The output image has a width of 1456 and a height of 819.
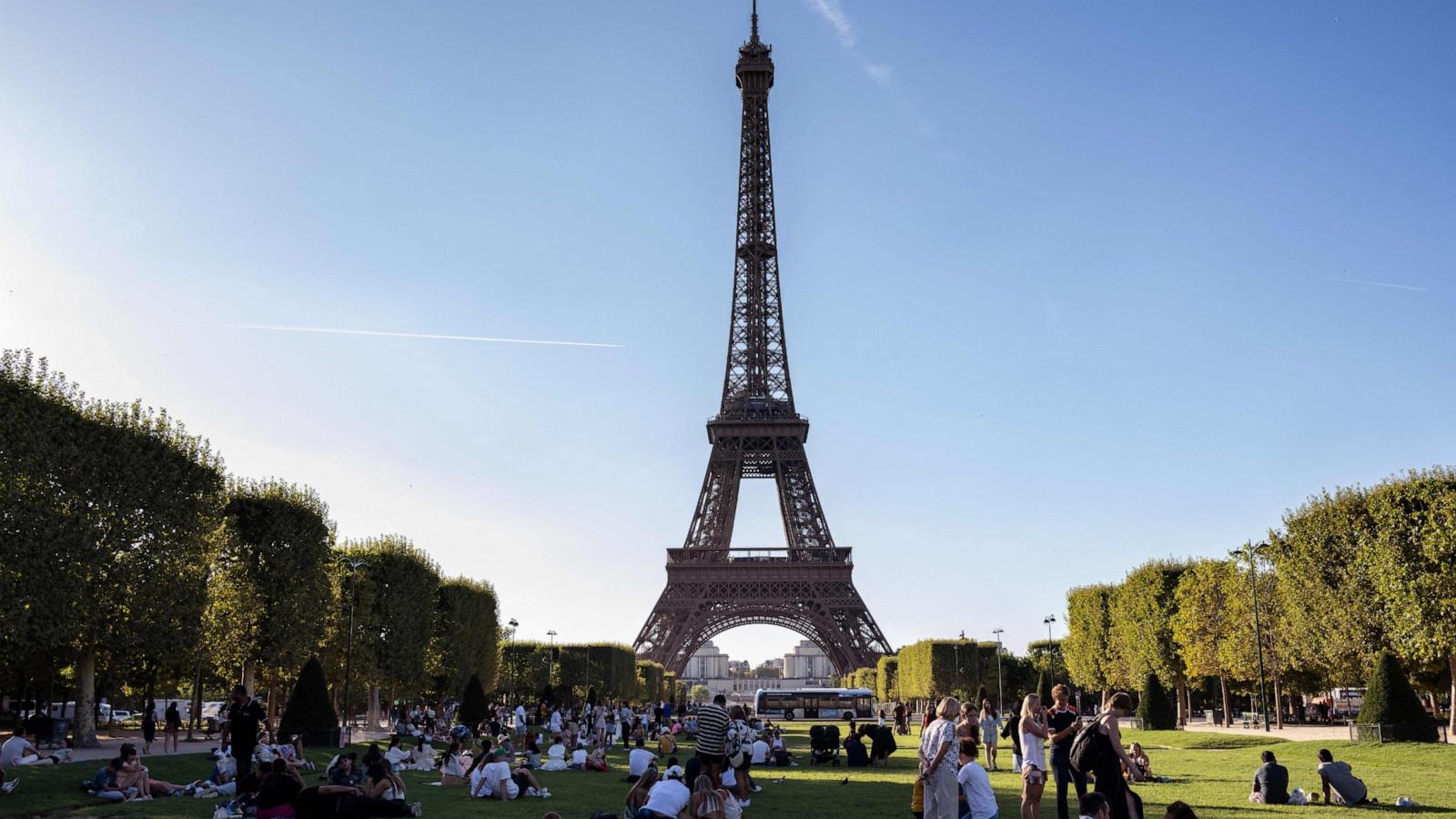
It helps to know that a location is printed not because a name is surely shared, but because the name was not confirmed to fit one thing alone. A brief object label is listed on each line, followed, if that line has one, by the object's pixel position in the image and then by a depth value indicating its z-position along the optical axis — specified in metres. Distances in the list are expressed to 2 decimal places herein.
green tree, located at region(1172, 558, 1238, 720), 51.84
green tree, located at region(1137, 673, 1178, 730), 47.75
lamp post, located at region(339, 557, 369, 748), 38.56
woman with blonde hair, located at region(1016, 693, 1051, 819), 13.84
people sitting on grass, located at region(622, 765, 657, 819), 13.99
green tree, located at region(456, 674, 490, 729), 43.84
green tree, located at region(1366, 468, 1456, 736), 33.22
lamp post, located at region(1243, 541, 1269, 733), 45.28
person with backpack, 11.52
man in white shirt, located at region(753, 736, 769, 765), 27.02
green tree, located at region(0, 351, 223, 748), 27.91
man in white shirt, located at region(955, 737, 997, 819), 12.27
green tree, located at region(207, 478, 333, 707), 38.06
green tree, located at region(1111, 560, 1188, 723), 54.50
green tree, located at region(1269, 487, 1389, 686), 36.66
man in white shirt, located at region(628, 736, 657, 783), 21.03
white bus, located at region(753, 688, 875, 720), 69.69
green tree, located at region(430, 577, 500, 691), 56.31
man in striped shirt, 16.84
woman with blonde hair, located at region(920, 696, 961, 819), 12.29
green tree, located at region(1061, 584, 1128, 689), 60.31
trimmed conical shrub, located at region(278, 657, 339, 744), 33.47
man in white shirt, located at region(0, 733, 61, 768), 21.19
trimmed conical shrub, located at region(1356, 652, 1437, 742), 30.64
